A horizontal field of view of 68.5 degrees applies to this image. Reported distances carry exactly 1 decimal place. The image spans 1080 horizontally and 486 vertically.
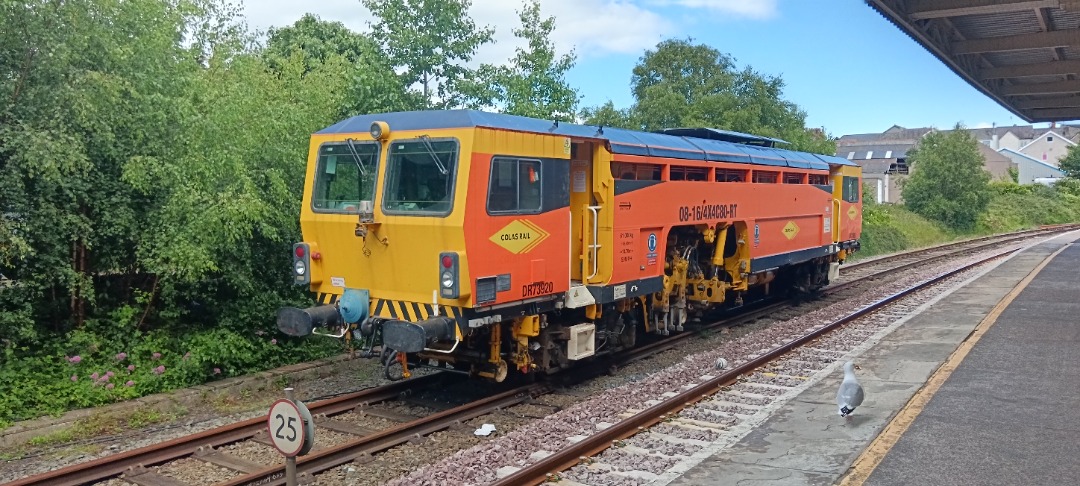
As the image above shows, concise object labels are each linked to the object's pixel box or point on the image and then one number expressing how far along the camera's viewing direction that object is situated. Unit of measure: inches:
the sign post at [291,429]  206.4
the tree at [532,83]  633.6
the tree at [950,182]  1622.8
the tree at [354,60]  548.4
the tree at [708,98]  1091.9
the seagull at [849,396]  292.0
